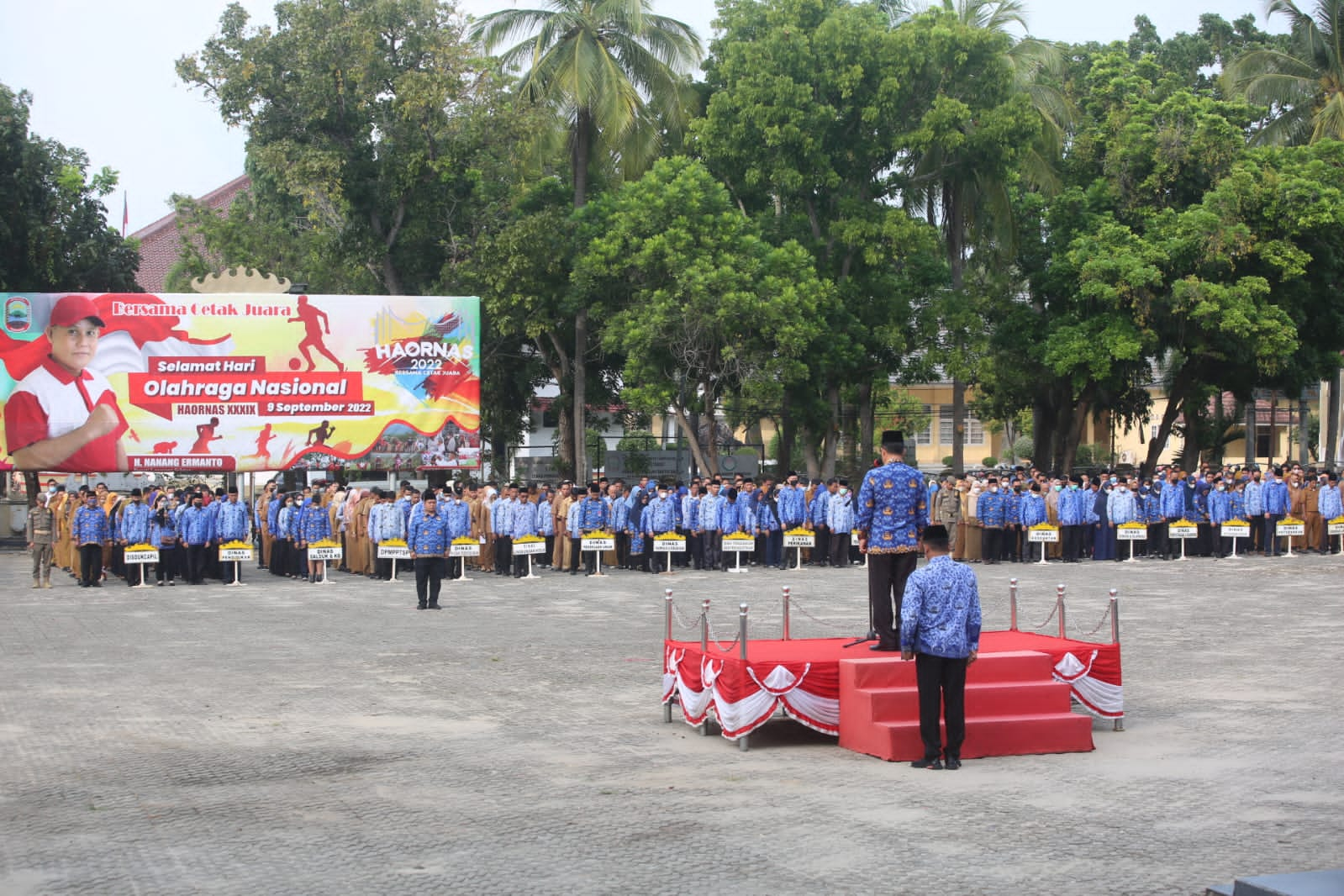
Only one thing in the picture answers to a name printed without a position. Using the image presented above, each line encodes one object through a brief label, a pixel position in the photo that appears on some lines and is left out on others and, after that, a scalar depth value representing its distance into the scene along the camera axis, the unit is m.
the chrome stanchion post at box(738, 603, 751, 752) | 10.59
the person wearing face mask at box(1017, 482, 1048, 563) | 28.20
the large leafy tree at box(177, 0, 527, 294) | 33.84
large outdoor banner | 29.69
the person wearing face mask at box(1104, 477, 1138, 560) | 28.14
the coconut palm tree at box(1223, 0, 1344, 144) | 38.25
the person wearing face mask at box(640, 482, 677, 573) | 27.20
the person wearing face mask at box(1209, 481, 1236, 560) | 29.08
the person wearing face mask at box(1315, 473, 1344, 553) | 29.12
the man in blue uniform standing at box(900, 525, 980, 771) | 9.57
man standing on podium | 11.20
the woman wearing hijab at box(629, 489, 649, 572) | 27.41
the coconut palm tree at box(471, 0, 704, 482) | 33.84
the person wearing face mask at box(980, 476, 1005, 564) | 28.41
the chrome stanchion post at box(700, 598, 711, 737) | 11.25
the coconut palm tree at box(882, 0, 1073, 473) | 35.31
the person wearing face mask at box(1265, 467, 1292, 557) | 29.06
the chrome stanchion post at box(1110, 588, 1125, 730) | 11.30
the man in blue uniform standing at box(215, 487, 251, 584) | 25.89
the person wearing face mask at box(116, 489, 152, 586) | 25.42
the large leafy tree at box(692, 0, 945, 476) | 32.62
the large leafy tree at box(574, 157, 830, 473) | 31.27
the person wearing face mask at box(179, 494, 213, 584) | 25.73
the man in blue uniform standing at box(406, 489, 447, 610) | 20.66
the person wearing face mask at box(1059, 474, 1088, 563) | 28.34
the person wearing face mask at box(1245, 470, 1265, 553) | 29.23
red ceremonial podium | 10.18
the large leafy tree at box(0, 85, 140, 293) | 36.97
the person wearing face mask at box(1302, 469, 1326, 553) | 29.83
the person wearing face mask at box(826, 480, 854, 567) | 27.77
